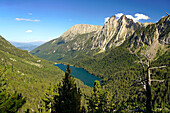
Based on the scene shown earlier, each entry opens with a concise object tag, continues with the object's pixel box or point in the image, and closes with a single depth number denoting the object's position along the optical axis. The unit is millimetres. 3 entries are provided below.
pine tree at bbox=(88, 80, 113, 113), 54222
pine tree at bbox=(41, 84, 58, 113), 42969
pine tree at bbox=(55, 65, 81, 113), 30794
